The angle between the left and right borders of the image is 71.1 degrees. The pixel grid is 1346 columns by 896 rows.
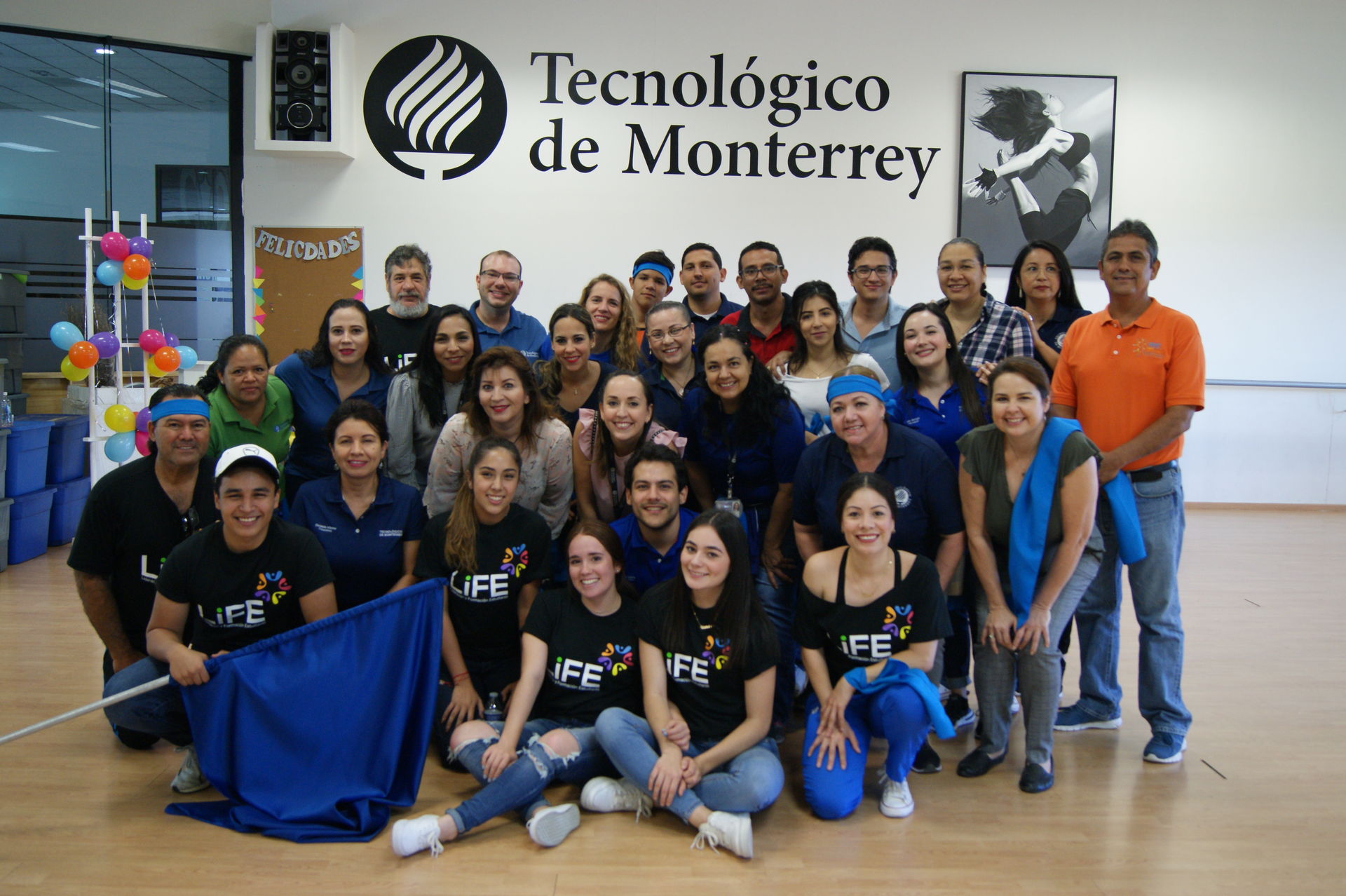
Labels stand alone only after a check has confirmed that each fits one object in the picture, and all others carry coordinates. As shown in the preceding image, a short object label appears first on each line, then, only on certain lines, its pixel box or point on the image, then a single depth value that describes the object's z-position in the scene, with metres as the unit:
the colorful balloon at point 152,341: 6.04
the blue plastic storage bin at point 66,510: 6.04
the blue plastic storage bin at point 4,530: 5.44
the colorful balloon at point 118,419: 5.80
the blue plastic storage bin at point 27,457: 5.54
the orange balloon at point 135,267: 5.96
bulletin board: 7.08
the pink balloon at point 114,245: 5.87
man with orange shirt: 3.06
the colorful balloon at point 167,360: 6.13
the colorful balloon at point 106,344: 5.77
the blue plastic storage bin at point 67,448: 6.05
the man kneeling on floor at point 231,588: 2.78
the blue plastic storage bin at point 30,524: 5.60
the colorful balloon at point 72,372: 5.64
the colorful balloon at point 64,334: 5.70
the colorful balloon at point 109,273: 5.93
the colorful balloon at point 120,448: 5.70
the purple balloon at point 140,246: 5.98
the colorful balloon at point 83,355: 5.60
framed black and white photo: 7.14
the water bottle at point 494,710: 2.99
